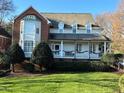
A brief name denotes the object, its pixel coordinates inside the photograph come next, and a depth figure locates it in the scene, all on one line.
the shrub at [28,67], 15.57
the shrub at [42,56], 15.09
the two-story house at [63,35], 17.50
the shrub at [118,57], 16.20
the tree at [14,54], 15.25
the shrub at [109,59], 15.96
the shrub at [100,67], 15.62
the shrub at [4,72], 13.87
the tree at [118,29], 21.44
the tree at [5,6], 22.42
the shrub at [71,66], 15.75
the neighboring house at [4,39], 19.32
